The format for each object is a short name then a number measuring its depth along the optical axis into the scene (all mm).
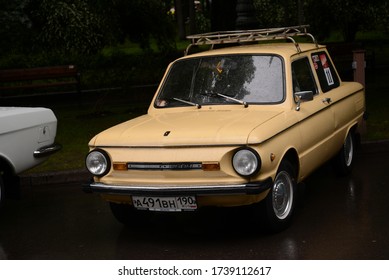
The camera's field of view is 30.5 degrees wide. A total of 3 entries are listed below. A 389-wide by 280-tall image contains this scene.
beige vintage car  6090
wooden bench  20734
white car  7730
